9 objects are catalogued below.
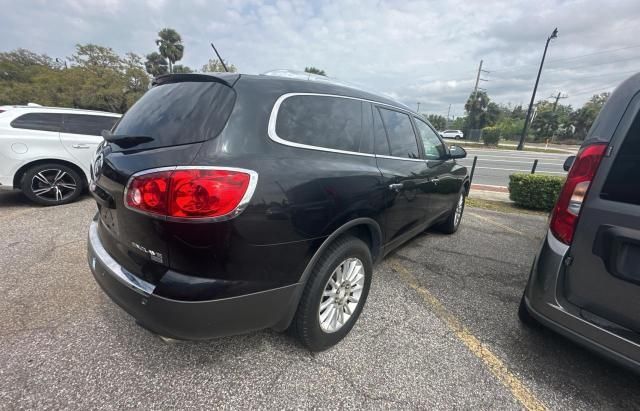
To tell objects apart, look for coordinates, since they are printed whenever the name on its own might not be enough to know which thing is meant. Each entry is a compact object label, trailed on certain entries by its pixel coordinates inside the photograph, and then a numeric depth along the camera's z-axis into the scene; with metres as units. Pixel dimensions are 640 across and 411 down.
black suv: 1.41
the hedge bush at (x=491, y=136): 36.41
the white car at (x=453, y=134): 49.77
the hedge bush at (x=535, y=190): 6.55
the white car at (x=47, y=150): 4.48
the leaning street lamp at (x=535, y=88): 24.70
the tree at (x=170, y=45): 37.94
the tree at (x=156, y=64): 37.12
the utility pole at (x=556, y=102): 54.53
